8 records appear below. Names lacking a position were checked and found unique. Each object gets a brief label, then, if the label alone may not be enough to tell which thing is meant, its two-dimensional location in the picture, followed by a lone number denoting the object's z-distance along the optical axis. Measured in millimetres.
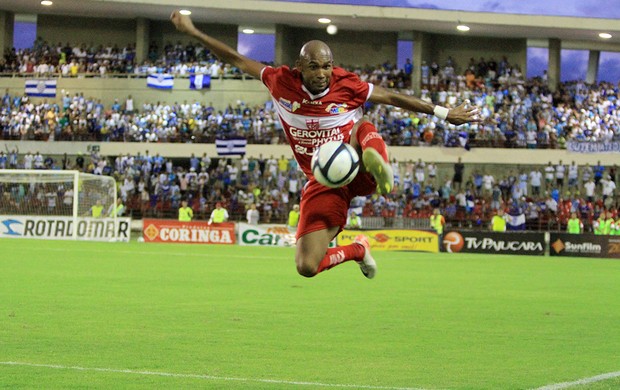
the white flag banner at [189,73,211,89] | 48656
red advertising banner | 37312
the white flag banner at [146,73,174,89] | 48500
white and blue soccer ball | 7828
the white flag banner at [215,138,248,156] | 43094
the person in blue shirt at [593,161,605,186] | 42000
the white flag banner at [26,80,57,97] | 47969
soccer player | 8336
